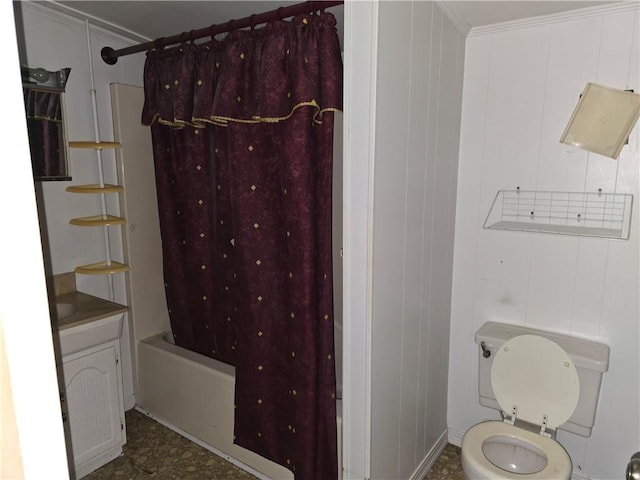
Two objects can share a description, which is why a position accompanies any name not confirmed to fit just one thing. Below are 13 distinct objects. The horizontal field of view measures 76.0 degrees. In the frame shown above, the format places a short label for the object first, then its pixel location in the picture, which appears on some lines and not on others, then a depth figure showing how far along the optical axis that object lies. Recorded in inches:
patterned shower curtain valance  64.4
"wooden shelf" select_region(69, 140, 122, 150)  83.0
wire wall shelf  70.8
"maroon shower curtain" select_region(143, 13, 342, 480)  67.6
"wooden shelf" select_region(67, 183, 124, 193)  82.4
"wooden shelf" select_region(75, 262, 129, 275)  87.7
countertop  75.0
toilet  70.2
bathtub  84.7
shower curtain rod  63.8
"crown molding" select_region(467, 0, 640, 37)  66.9
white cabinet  77.7
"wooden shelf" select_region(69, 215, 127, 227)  85.9
